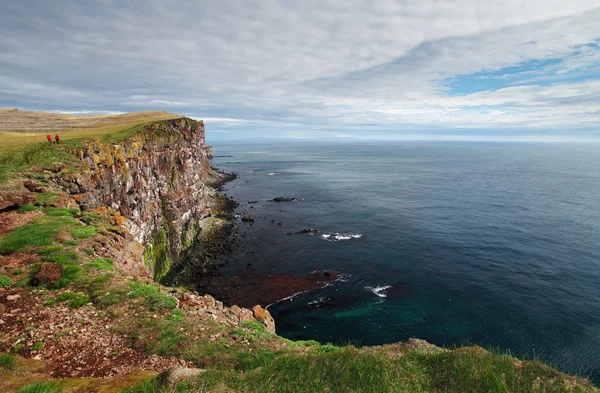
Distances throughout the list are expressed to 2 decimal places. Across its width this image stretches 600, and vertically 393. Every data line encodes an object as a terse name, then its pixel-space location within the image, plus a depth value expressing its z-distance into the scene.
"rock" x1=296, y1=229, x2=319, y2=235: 69.55
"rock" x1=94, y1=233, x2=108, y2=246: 19.06
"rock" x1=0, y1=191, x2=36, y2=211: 19.85
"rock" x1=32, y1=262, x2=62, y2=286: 13.83
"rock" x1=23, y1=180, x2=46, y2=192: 23.01
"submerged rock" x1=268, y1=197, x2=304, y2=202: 100.81
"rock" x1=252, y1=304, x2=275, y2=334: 21.02
